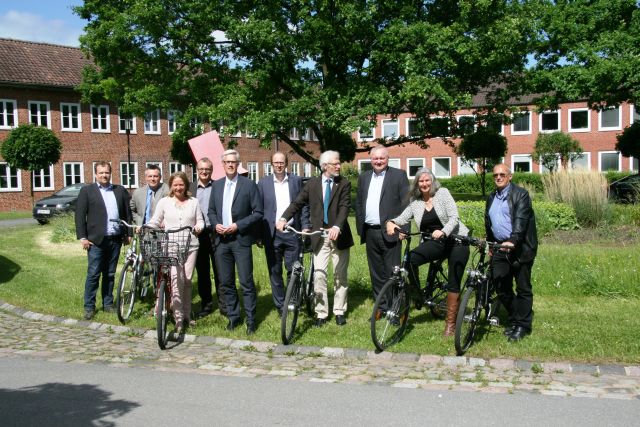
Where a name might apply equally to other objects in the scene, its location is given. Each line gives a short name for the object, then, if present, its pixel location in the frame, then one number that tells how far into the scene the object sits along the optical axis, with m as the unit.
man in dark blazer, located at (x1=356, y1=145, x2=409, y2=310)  7.84
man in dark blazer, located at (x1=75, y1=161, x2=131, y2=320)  8.88
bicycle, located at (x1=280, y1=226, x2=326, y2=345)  7.23
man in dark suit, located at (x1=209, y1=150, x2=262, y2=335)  7.84
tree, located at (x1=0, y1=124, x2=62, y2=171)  32.56
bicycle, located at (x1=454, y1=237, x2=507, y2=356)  6.65
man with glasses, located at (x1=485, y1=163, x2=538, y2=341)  6.98
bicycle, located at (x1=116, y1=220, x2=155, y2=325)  8.38
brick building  38.84
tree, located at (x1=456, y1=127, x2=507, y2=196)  32.06
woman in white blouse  7.84
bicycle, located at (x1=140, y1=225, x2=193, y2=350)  7.26
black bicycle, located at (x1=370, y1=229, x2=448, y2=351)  6.86
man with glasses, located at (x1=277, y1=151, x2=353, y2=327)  7.94
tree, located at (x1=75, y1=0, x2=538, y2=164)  23.25
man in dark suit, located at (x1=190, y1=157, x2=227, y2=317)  8.47
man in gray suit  9.12
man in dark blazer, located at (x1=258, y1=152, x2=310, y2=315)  8.30
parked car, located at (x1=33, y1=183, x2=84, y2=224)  25.62
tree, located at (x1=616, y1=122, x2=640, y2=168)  29.76
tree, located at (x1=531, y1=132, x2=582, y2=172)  47.00
